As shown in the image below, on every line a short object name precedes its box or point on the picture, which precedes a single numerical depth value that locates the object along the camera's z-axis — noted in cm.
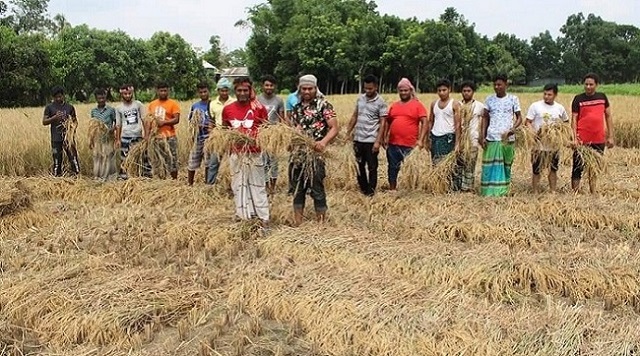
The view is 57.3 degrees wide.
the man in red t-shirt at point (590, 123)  626
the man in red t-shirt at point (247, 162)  507
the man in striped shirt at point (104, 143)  736
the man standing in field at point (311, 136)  514
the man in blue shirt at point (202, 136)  681
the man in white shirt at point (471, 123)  625
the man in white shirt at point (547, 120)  625
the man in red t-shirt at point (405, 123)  632
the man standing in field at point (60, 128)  763
